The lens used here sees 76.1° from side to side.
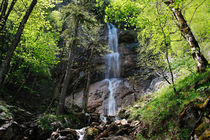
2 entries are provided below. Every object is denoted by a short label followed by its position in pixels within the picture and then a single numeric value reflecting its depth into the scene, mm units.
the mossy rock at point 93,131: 7027
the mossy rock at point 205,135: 2379
